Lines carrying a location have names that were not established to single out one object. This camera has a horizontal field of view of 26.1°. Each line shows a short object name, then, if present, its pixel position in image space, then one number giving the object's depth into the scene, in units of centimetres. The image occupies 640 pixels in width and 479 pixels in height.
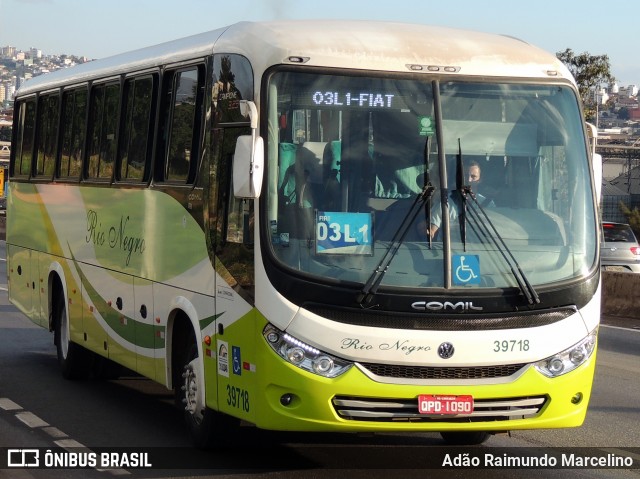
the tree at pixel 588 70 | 4800
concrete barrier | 2197
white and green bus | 805
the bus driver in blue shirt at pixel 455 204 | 822
